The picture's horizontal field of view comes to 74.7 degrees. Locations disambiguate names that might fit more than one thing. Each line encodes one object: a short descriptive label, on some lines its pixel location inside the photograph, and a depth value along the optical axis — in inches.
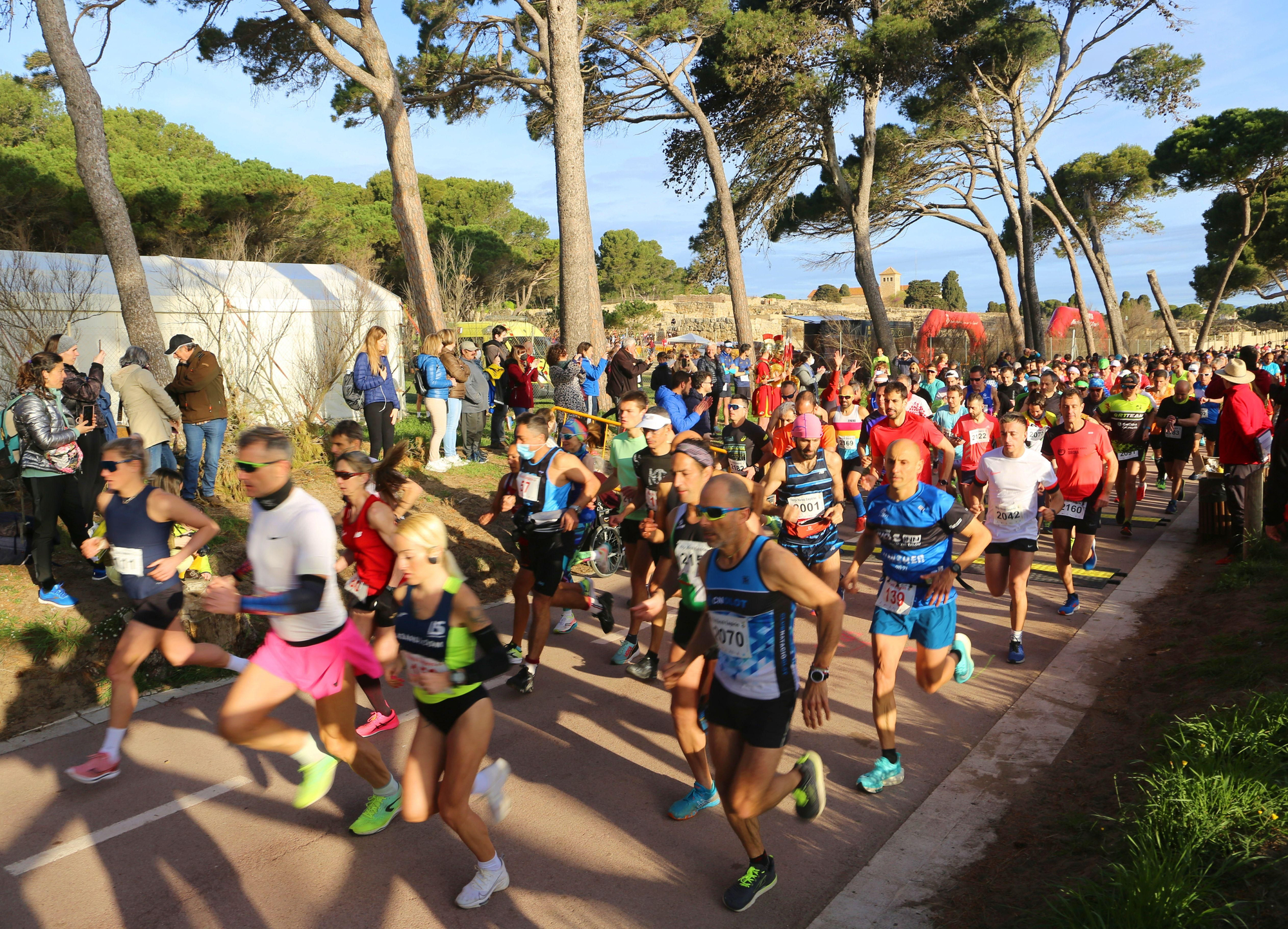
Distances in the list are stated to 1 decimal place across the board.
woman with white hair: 292.0
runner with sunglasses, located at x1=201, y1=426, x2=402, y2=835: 149.2
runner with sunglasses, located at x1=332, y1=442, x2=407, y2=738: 190.1
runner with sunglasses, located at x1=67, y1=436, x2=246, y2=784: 179.3
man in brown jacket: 321.1
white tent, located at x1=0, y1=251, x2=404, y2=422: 381.4
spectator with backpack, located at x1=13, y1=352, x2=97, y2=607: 242.2
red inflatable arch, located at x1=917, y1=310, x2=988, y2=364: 1177.4
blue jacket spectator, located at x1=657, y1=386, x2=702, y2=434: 390.9
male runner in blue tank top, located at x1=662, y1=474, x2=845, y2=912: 136.3
